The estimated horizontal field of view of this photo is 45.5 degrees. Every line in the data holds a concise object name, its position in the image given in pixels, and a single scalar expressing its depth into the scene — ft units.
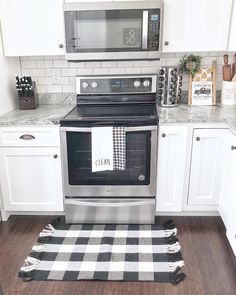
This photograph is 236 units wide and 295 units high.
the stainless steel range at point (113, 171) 6.95
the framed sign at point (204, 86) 8.38
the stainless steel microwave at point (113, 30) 6.94
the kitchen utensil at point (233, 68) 8.14
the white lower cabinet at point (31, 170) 7.20
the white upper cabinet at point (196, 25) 7.13
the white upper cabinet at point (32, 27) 7.26
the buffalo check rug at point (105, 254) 6.09
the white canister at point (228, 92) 8.04
